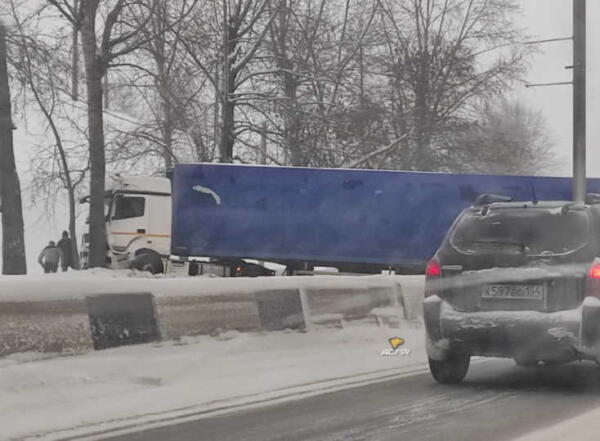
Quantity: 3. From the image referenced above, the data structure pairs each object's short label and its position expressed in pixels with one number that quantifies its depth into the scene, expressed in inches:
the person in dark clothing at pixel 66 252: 1021.2
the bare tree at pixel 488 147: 1197.7
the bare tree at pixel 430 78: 1155.3
